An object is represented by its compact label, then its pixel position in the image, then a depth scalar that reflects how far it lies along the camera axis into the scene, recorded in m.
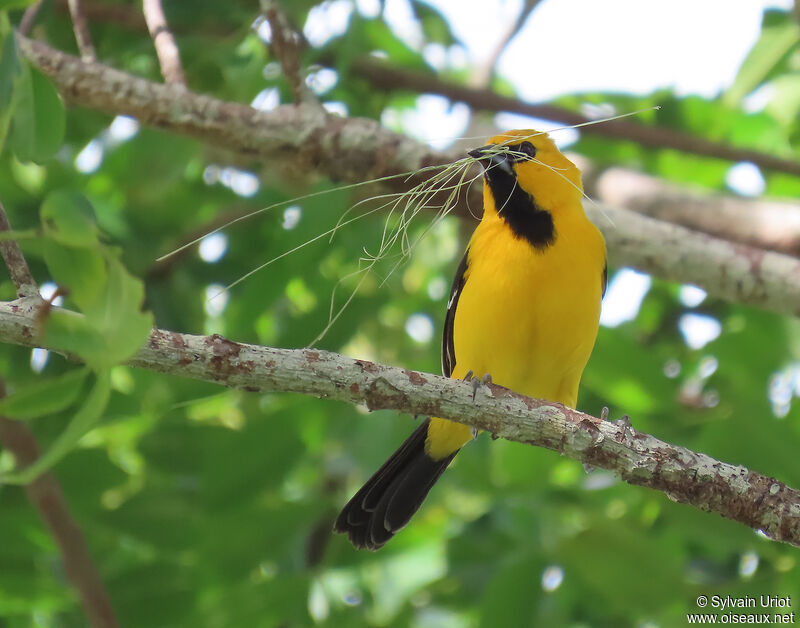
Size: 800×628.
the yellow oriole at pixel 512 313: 8.19
